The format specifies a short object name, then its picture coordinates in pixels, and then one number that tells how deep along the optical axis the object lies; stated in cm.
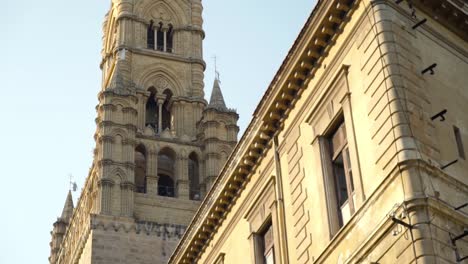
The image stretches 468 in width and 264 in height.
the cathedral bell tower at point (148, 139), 5516
